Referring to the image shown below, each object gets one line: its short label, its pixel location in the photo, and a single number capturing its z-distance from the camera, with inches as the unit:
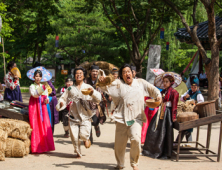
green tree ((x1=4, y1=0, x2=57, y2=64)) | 911.7
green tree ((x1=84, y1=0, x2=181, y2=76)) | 503.5
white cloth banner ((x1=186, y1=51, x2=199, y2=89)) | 637.7
